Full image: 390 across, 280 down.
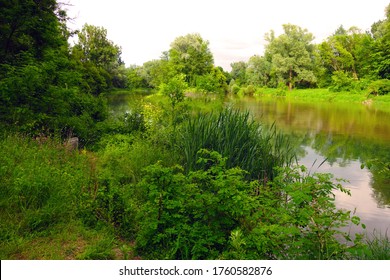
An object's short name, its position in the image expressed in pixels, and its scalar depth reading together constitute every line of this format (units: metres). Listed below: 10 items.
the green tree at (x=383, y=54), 30.38
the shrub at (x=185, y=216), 2.96
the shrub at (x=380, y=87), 28.05
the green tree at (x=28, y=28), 6.25
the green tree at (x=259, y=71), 46.72
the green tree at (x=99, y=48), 34.09
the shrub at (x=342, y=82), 34.28
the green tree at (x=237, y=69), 63.88
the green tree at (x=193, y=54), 33.00
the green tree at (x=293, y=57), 41.38
